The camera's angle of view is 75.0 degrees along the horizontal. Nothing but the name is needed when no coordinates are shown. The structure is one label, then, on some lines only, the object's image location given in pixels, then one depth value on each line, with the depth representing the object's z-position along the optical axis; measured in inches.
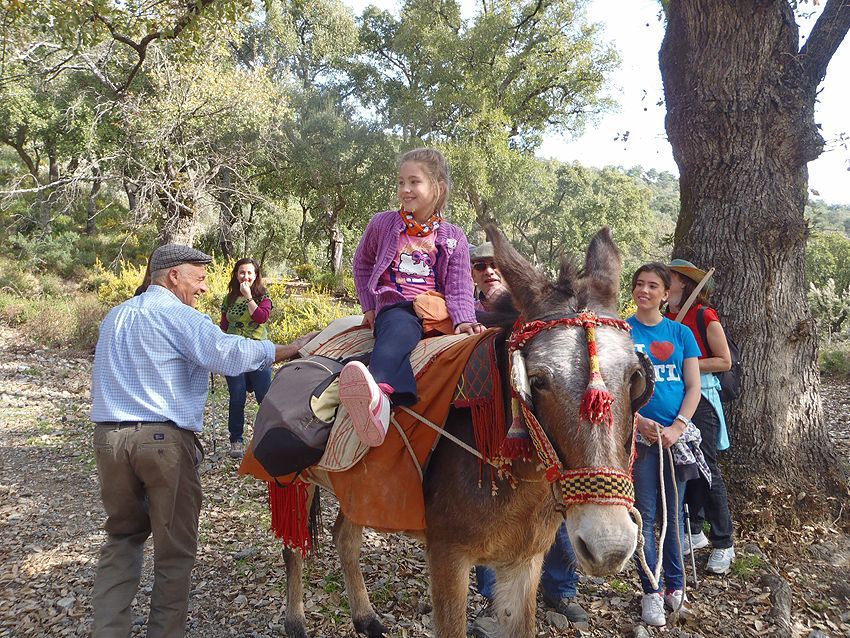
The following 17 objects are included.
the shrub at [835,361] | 398.6
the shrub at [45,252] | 967.6
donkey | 74.4
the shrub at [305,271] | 909.6
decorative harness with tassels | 72.5
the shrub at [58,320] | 600.2
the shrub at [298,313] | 551.5
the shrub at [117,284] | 677.9
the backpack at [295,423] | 107.3
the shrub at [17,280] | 808.3
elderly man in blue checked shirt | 117.5
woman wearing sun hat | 158.4
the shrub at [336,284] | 778.8
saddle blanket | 99.7
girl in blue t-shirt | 144.1
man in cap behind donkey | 146.3
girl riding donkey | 123.6
